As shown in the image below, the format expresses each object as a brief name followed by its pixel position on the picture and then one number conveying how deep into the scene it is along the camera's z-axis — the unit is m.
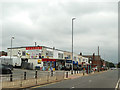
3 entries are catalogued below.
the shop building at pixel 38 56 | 50.69
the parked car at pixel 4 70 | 27.04
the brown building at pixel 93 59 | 118.38
